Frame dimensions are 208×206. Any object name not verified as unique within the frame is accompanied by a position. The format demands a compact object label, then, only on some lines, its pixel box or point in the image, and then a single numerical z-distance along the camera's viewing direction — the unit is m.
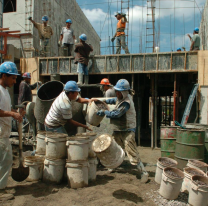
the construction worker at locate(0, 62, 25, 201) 3.58
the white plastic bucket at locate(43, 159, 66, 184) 4.18
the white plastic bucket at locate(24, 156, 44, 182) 4.24
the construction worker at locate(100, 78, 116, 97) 6.25
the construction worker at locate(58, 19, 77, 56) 9.61
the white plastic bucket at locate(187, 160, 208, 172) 4.43
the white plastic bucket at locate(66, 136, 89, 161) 4.04
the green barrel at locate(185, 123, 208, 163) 5.61
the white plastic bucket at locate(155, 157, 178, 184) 4.33
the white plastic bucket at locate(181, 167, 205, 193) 3.78
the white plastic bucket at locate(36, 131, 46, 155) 4.72
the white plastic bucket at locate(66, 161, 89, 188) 4.00
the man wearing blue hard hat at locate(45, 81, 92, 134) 4.32
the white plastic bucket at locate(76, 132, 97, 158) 4.46
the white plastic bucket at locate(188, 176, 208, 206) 3.41
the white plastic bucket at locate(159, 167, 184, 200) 3.65
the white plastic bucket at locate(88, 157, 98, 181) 4.39
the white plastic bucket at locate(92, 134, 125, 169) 3.76
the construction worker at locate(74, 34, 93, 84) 8.29
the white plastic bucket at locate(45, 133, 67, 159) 4.18
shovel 4.06
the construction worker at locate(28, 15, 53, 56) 9.74
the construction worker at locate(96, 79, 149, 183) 4.43
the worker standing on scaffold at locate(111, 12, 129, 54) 9.47
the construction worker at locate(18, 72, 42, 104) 7.14
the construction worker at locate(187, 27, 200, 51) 8.77
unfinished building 10.33
